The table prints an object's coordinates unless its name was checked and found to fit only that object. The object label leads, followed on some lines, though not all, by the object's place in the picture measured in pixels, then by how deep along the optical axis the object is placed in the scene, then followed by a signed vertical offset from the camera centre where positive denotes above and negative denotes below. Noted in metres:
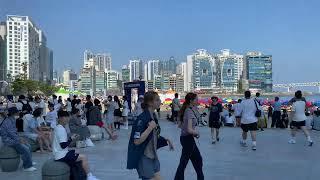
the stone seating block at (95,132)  11.15 -1.34
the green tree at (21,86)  64.33 +1.25
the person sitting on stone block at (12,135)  6.56 -0.85
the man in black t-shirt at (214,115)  10.43 -0.74
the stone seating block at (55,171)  5.05 -1.19
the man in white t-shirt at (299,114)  9.61 -0.65
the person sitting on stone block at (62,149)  5.10 -0.88
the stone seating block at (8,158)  6.67 -1.32
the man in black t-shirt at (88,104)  11.47 -0.43
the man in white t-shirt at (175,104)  16.11 -0.58
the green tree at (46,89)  79.27 +0.83
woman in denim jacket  3.84 -0.59
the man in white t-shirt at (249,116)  9.22 -0.67
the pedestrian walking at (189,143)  5.19 -0.80
